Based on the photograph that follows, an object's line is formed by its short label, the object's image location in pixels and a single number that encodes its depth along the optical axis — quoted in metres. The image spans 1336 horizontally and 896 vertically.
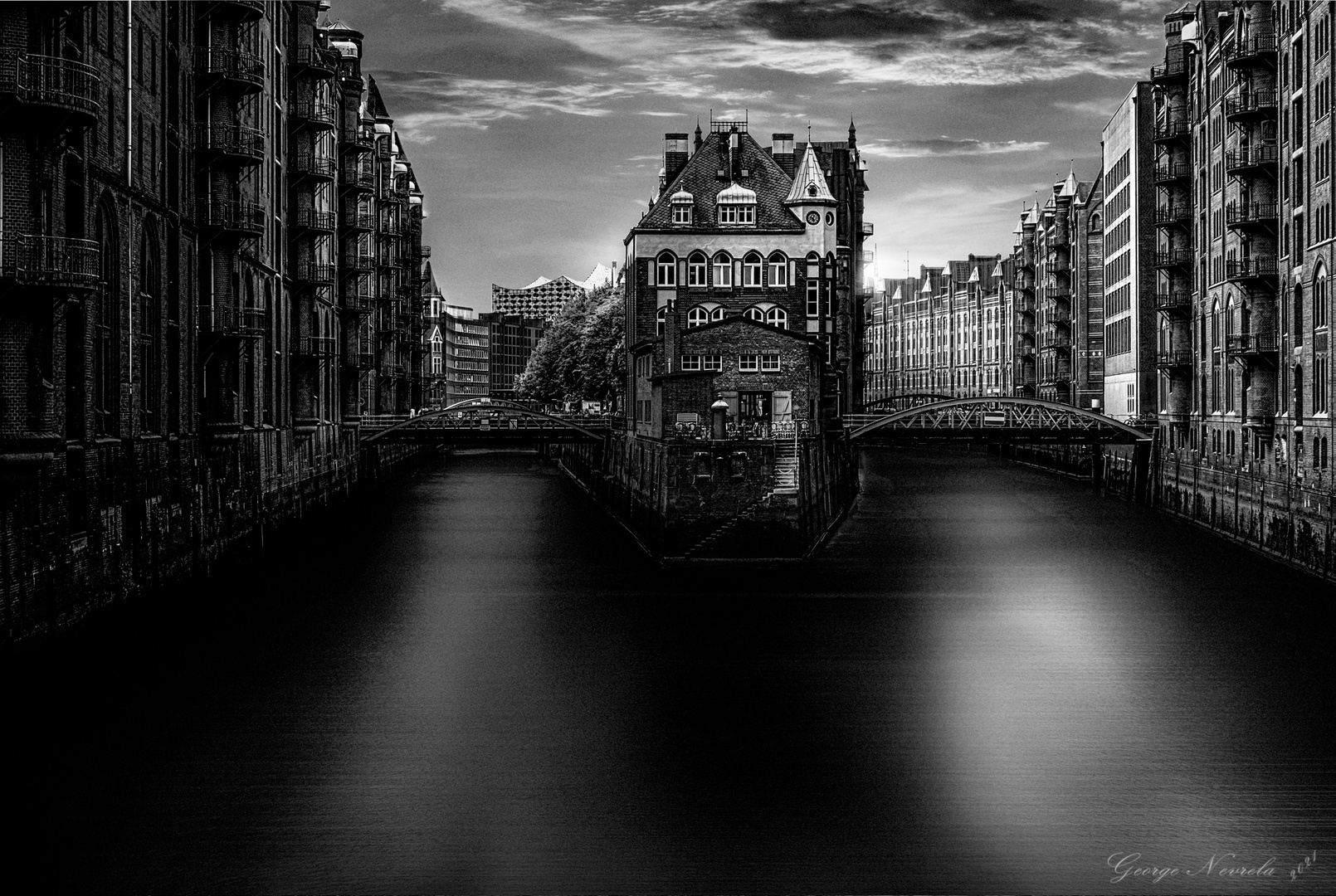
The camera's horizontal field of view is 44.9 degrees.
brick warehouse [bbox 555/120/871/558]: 51.25
